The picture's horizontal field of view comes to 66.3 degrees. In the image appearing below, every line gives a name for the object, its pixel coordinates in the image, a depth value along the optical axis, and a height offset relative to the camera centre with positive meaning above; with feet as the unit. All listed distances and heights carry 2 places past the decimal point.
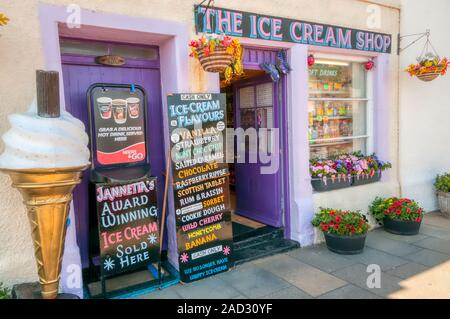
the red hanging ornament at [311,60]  15.99 +3.06
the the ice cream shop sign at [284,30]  13.20 +4.20
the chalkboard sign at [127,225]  11.25 -3.12
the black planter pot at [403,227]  16.96 -5.14
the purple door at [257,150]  16.71 -1.15
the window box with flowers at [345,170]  16.39 -2.26
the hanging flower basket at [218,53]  11.46 +2.58
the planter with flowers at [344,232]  14.58 -4.54
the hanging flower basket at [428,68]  17.40 +2.75
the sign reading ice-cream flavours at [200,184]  12.27 -2.00
